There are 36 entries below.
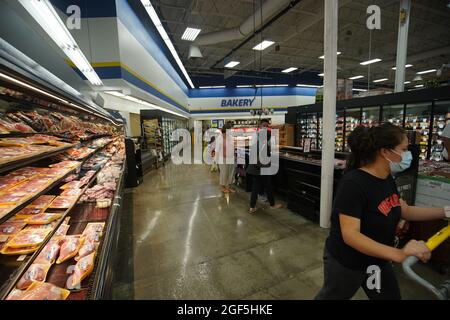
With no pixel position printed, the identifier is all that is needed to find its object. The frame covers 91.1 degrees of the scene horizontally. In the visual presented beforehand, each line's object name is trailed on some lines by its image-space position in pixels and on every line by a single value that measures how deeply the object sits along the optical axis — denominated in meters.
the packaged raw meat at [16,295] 1.16
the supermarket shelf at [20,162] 1.23
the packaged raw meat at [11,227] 1.65
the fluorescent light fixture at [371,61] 12.12
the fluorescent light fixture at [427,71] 15.00
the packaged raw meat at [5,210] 1.21
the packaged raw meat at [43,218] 1.82
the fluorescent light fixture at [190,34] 7.48
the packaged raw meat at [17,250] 1.45
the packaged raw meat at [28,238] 1.51
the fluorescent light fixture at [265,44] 9.24
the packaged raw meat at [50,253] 1.54
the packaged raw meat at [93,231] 1.91
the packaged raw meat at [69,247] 1.65
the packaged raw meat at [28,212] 1.90
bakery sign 16.42
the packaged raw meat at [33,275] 1.27
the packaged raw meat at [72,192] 2.43
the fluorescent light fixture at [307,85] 16.50
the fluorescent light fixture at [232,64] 12.38
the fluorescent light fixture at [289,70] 14.56
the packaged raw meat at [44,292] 1.20
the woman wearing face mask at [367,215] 1.15
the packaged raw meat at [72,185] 2.61
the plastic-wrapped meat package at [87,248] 1.69
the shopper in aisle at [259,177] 4.12
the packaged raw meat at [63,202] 2.13
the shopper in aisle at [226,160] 5.39
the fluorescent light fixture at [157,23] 4.59
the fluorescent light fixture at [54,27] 1.64
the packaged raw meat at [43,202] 2.09
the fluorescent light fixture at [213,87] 16.48
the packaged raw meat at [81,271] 1.40
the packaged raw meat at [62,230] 1.93
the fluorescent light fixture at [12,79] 1.21
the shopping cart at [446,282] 1.12
